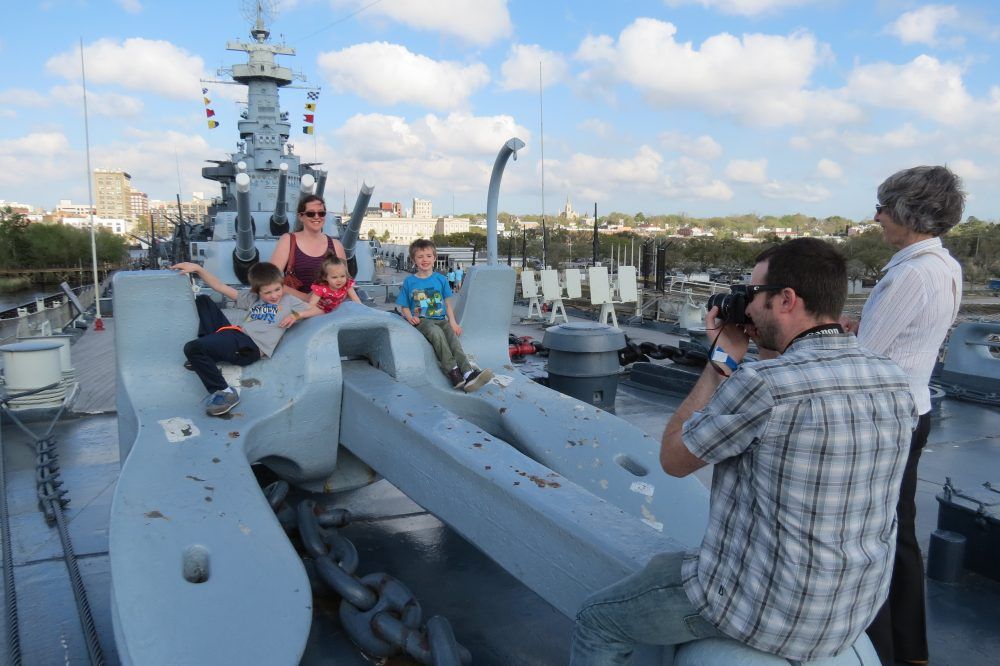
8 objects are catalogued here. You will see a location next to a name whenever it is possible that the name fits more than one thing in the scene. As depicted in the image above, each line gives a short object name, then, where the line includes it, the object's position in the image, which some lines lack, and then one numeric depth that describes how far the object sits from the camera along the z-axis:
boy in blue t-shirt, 3.91
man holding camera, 1.30
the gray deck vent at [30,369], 5.52
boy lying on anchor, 3.12
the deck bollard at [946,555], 3.06
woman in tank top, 4.12
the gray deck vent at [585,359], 5.48
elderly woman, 2.24
